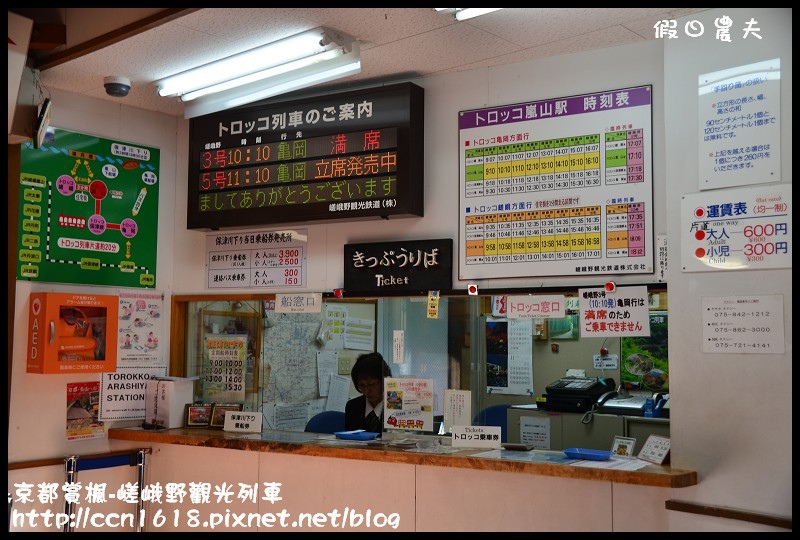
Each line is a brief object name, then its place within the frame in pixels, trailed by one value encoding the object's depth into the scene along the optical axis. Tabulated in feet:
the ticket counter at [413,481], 11.14
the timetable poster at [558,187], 12.05
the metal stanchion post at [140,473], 15.78
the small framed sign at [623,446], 12.21
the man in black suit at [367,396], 14.84
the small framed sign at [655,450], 11.20
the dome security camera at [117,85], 14.20
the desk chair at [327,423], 15.53
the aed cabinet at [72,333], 14.24
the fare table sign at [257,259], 15.20
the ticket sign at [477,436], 12.84
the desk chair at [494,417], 13.50
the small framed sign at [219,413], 15.68
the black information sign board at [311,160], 13.53
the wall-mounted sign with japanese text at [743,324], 10.19
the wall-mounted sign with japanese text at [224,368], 16.19
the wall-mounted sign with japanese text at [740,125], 10.41
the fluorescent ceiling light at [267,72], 12.03
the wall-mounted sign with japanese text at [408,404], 13.76
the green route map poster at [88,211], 14.61
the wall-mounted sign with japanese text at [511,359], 19.15
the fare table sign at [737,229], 10.27
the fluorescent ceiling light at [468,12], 10.86
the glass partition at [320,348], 13.56
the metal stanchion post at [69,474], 14.71
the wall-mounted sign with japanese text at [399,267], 13.51
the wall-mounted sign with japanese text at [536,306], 12.48
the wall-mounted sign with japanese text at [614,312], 11.76
